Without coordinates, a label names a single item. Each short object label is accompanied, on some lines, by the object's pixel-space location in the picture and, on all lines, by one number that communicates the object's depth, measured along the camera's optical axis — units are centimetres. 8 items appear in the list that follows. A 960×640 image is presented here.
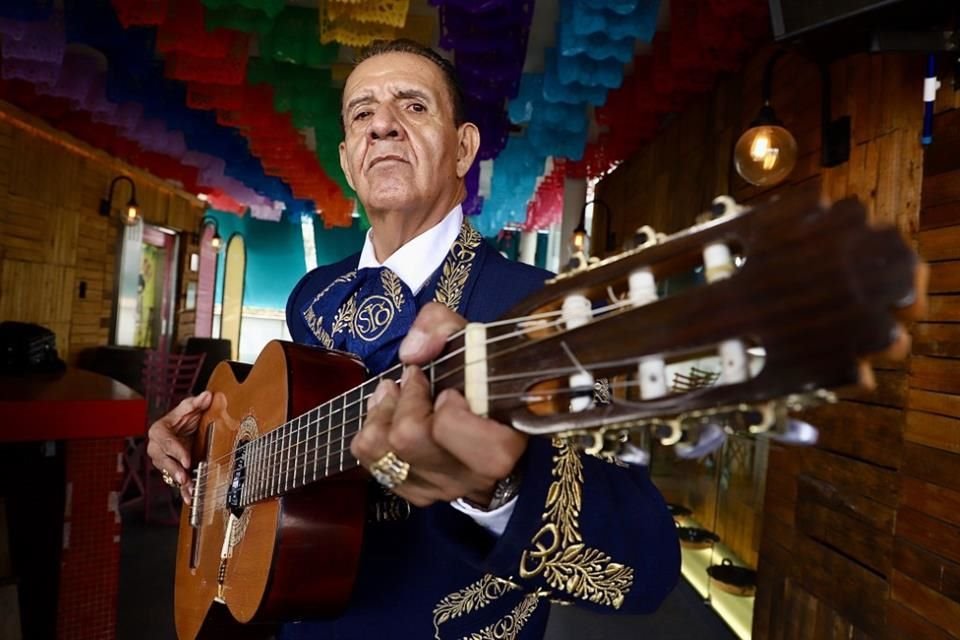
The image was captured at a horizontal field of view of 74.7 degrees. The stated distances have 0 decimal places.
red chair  508
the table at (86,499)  261
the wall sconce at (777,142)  272
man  74
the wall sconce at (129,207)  707
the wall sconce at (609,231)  636
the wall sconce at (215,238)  1034
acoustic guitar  43
